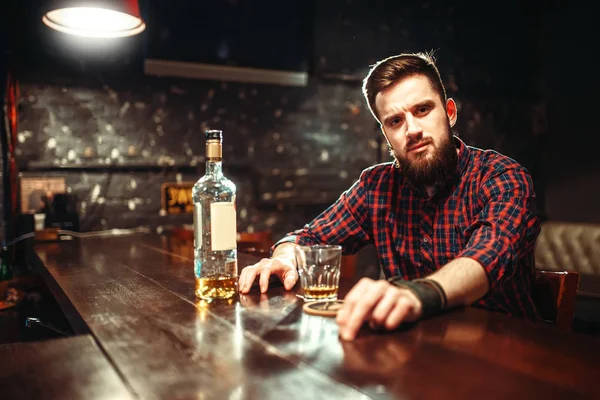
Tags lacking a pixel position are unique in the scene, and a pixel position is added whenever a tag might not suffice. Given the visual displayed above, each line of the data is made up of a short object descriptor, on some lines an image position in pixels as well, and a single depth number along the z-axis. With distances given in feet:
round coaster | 3.29
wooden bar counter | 2.12
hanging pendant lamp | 7.36
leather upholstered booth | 11.57
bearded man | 4.14
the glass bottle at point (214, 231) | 3.60
